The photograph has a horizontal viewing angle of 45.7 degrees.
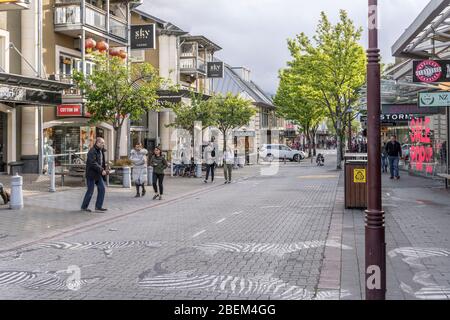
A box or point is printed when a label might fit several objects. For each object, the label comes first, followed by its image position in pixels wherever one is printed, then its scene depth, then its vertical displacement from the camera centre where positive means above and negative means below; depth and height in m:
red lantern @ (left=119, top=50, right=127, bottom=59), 27.53 +5.45
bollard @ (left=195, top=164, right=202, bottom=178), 25.84 -0.60
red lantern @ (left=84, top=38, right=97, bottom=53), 24.75 +5.37
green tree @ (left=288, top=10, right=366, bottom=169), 32.00 +5.68
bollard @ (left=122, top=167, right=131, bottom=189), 19.28 -0.64
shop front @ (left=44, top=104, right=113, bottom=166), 23.09 +1.24
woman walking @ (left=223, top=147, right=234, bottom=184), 22.64 -0.16
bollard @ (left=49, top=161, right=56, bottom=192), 17.05 -0.72
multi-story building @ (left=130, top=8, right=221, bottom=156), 35.75 +6.90
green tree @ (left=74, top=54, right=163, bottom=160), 19.83 +2.51
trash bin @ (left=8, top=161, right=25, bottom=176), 21.45 -0.27
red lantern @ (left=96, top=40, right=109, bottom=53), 25.19 +5.37
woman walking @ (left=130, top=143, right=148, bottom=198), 16.31 -0.21
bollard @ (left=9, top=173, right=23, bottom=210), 12.76 -0.84
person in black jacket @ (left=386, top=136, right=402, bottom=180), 21.31 +0.11
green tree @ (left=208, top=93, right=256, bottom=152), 36.12 +3.16
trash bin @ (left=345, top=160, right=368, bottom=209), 12.49 -0.61
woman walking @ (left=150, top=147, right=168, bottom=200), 15.79 -0.27
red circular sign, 14.85 +2.39
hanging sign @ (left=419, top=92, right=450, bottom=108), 15.34 +1.66
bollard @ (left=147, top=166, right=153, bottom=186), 21.24 -0.68
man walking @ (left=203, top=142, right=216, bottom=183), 21.88 +0.02
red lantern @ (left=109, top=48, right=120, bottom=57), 27.62 +5.58
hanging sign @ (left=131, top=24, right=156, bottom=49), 29.53 +6.81
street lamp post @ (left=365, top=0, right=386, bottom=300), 5.02 -0.33
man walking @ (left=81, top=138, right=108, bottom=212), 12.73 -0.37
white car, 47.59 +0.44
